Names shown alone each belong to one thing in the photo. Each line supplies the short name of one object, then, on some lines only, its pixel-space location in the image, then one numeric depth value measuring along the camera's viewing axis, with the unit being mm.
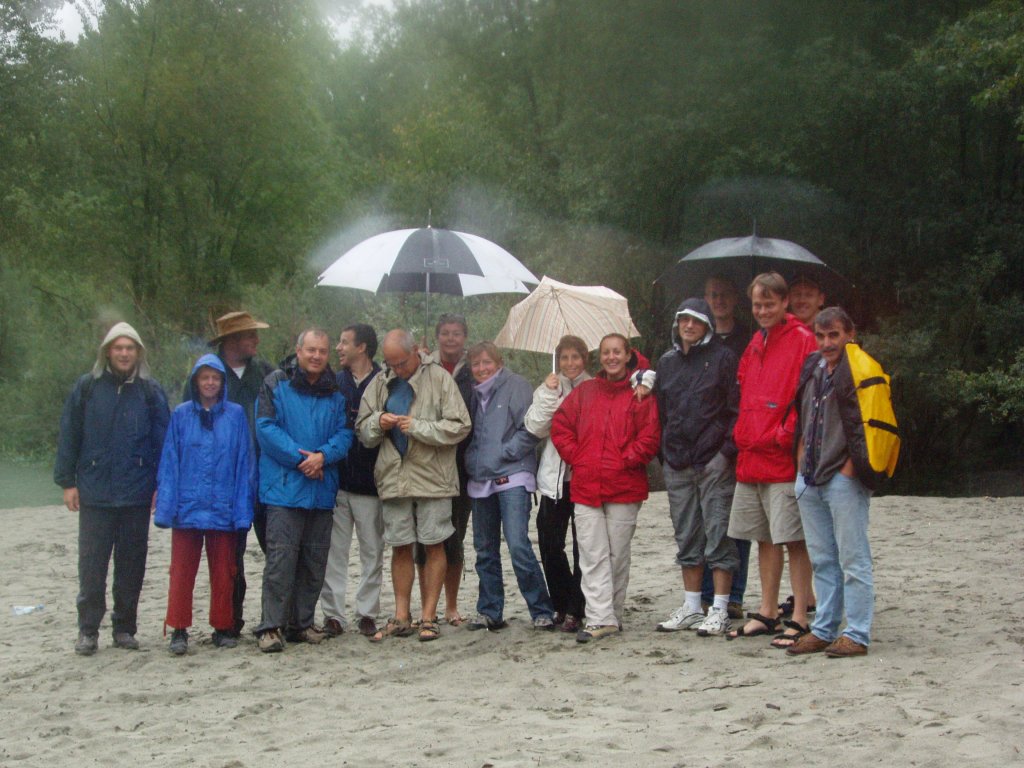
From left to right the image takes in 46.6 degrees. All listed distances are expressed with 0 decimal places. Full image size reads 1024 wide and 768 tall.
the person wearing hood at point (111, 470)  7125
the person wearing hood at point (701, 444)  6855
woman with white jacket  7207
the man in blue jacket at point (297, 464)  7027
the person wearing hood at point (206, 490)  6996
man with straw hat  7410
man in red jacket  6480
